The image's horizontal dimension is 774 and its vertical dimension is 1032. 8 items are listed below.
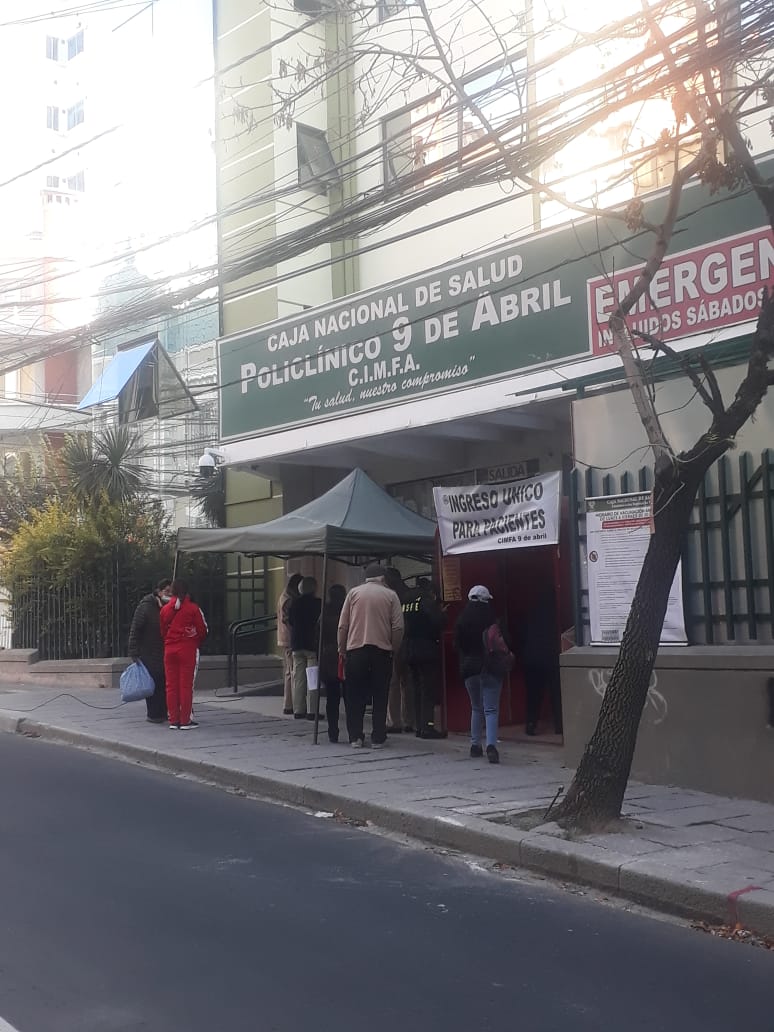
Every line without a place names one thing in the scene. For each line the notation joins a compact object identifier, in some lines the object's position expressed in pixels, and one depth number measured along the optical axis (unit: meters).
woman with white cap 10.08
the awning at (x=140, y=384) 20.73
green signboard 11.05
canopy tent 11.84
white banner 10.59
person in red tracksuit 12.37
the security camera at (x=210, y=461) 16.83
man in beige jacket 10.99
